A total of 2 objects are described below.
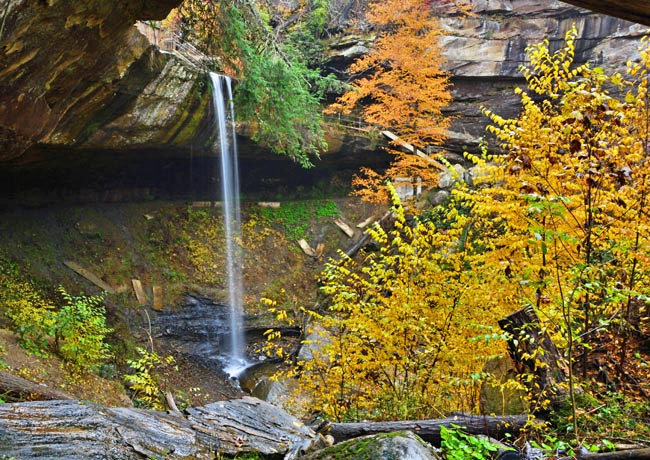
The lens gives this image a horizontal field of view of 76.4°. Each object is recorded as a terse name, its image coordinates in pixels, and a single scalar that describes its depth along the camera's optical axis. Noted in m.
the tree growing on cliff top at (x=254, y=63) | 7.88
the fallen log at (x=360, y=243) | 13.45
